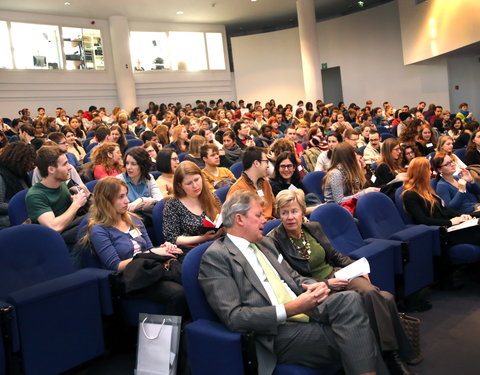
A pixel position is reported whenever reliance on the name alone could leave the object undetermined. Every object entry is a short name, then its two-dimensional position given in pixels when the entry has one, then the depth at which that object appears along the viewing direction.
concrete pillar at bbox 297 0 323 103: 15.45
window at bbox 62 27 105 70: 14.84
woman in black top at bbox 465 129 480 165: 5.81
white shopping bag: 2.46
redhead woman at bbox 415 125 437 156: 6.98
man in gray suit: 2.22
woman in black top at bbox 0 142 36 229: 4.20
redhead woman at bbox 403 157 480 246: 4.12
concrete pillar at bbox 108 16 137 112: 15.22
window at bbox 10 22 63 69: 13.83
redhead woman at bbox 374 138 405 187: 5.22
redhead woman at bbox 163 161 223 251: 3.34
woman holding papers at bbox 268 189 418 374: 2.48
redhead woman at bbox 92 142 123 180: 4.87
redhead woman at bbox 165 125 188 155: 6.81
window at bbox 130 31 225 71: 16.50
